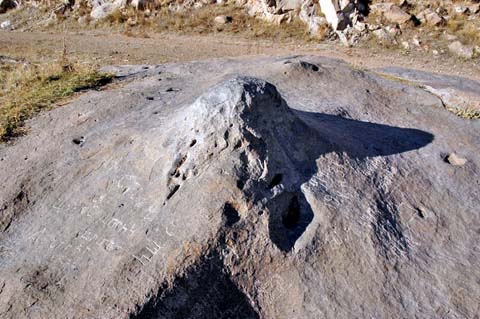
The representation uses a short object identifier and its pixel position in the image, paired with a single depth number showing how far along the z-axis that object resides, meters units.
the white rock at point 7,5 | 19.44
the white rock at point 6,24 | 18.04
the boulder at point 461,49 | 13.41
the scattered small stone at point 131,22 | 16.81
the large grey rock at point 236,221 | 3.77
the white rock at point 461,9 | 14.87
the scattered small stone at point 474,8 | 14.89
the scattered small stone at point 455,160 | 5.61
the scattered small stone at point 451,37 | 14.02
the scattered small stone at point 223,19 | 16.19
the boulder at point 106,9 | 17.53
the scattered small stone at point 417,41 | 14.00
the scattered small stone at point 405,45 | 13.94
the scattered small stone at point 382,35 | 14.24
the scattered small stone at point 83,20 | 17.45
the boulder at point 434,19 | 14.57
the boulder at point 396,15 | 14.70
